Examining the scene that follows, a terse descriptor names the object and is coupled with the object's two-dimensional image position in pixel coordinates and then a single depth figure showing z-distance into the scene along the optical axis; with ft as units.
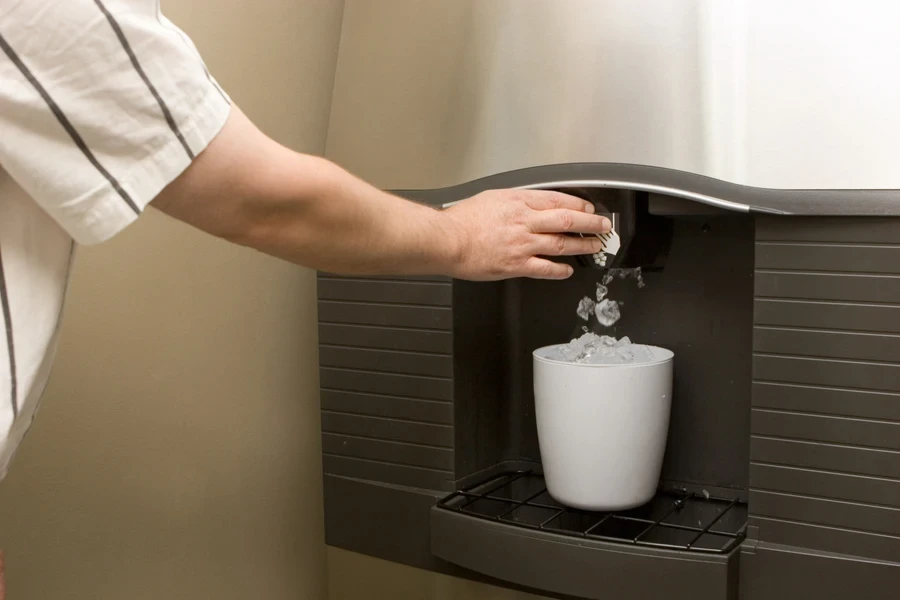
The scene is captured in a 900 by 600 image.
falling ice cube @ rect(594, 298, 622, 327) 3.24
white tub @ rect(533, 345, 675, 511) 2.91
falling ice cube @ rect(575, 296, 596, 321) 3.27
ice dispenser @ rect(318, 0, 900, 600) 2.48
